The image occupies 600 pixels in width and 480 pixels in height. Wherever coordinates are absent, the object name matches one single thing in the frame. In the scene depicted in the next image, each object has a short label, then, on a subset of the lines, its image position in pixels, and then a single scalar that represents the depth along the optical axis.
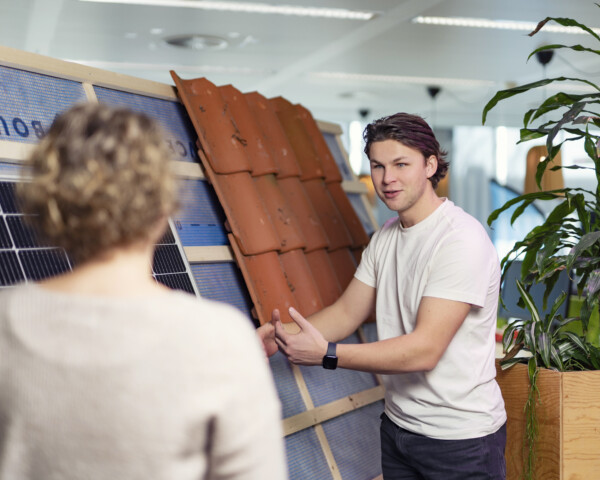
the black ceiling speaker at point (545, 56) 7.00
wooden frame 1.72
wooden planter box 2.14
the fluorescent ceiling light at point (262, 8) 5.52
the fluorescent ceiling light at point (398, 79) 8.21
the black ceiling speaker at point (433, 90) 8.82
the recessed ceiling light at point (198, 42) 6.52
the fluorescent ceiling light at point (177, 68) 7.57
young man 1.71
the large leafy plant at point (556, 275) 2.22
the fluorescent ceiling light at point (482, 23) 5.91
